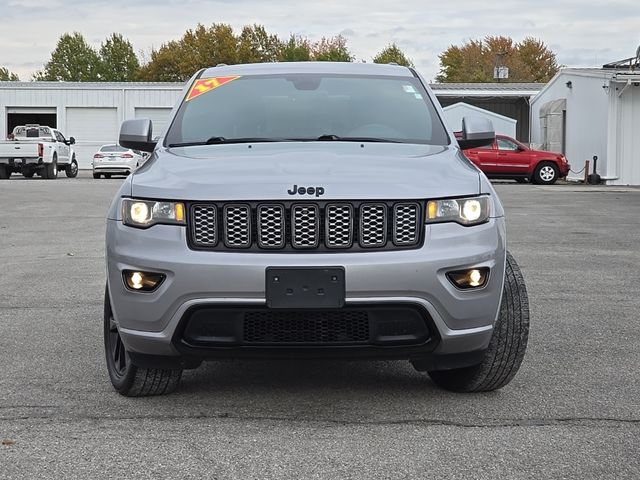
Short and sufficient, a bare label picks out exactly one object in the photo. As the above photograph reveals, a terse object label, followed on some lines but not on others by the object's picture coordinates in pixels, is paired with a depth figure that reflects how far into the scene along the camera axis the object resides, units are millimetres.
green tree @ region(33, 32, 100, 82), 109188
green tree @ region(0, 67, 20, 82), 137900
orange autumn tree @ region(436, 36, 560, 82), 90812
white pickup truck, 34875
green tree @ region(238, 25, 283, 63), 94062
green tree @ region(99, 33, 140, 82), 108500
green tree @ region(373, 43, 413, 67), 102562
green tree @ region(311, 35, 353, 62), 101062
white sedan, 37219
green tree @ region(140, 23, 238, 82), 86562
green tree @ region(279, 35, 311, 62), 96625
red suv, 31984
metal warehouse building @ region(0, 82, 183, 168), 52312
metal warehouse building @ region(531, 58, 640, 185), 31828
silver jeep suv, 4430
